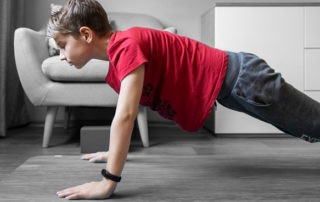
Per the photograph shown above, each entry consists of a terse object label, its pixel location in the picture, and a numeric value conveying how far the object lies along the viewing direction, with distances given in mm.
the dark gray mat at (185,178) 735
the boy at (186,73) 814
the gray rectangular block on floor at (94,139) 1374
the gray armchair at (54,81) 1510
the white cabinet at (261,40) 1861
